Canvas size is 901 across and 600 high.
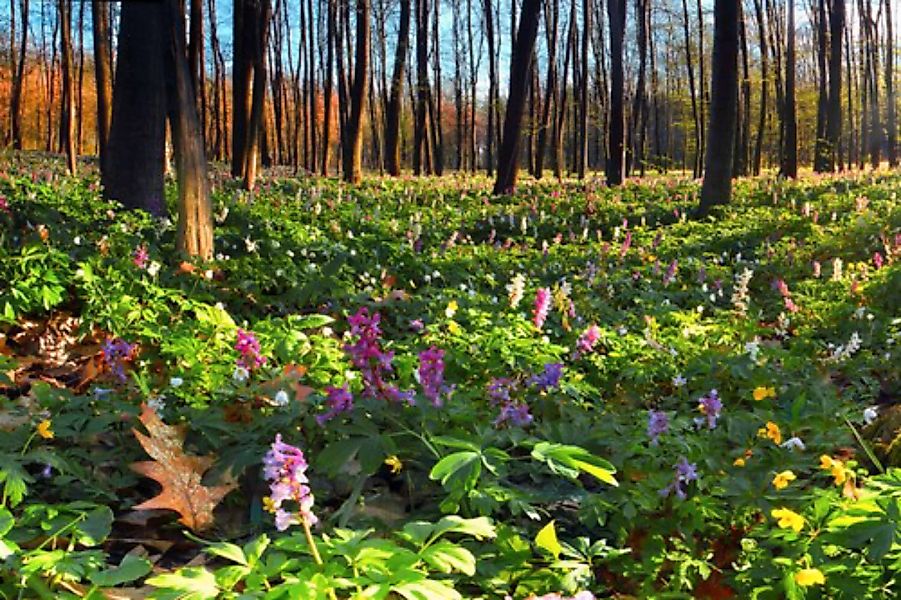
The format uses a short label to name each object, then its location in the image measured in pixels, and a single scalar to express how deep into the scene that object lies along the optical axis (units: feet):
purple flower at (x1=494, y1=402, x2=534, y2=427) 8.83
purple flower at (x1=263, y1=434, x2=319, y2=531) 5.05
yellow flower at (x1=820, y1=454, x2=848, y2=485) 6.22
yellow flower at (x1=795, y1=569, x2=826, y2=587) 5.38
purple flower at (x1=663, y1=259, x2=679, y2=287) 20.53
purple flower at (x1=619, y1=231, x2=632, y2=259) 23.92
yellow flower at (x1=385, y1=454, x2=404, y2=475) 7.63
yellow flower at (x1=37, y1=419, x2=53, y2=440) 7.90
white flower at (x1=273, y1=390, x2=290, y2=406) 8.53
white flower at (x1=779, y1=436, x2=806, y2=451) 7.92
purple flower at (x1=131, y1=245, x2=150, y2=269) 15.44
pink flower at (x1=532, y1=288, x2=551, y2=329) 11.44
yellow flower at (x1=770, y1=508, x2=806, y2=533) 5.70
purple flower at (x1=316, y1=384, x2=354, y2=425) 7.86
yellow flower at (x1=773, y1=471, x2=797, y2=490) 6.49
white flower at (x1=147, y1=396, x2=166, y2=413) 9.20
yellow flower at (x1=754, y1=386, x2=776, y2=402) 9.05
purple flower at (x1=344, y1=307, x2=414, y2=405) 8.36
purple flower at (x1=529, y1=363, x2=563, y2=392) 9.82
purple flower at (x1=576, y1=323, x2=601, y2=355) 11.97
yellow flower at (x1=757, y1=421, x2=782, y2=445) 7.62
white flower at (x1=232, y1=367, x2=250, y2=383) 9.79
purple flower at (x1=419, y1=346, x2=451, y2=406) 8.45
